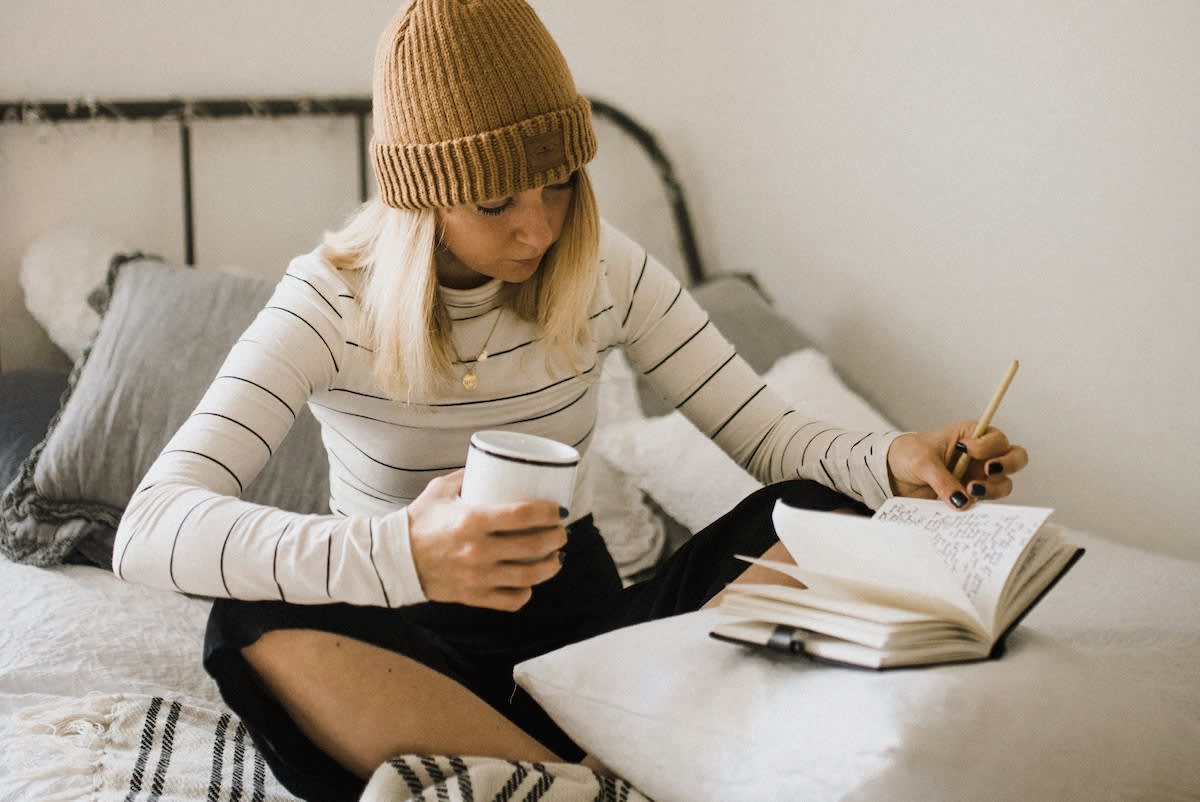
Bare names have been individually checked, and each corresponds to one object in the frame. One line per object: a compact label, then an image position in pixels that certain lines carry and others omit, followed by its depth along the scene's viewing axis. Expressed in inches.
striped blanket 31.8
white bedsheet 43.3
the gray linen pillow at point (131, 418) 54.2
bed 29.9
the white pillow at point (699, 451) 60.5
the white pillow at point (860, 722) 29.1
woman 33.3
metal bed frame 64.9
